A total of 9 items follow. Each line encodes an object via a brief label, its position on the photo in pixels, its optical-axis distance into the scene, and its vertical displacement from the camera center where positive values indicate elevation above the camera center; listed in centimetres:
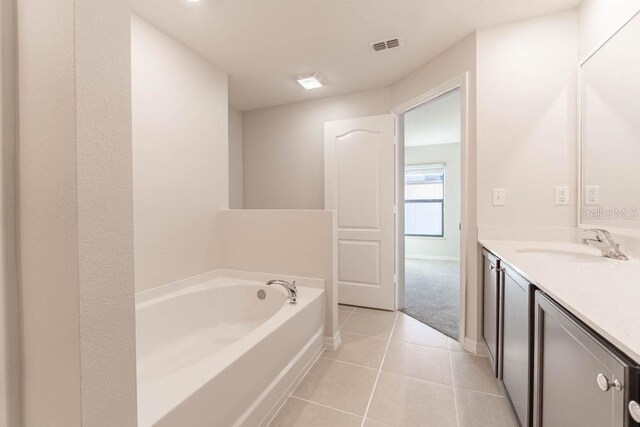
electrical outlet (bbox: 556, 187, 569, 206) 183 +9
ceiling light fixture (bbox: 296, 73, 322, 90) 269 +132
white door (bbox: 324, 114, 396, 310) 285 +8
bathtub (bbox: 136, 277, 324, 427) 99 -76
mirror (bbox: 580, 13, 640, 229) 133 +42
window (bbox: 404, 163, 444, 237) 579 +20
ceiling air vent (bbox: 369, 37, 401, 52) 214 +133
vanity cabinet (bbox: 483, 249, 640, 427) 59 -47
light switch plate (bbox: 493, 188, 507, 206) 194 +9
